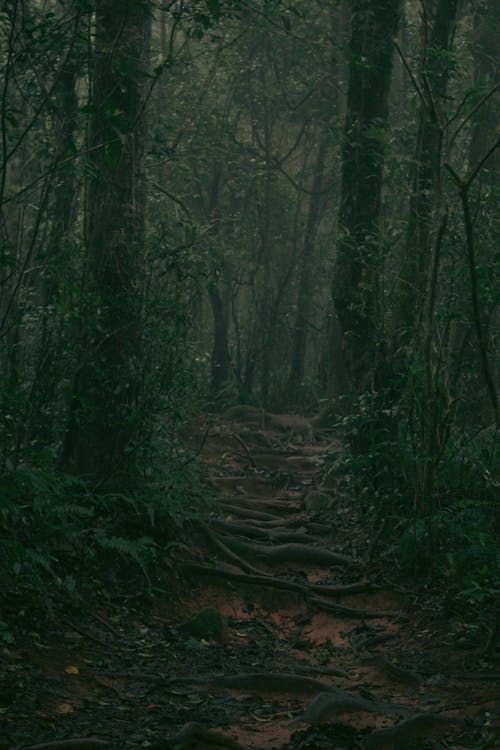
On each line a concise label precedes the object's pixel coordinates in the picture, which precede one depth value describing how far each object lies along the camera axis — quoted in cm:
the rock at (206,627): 715
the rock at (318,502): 1110
